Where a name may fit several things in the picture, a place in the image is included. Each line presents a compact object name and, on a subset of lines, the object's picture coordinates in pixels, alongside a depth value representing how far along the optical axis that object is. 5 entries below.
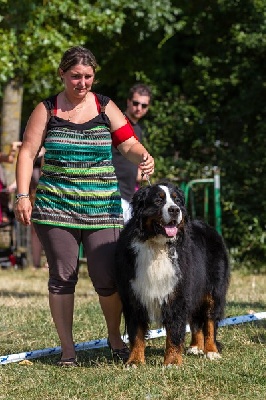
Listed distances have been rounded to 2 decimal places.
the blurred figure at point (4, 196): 26.31
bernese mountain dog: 12.35
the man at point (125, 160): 18.61
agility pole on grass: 13.45
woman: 12.80
